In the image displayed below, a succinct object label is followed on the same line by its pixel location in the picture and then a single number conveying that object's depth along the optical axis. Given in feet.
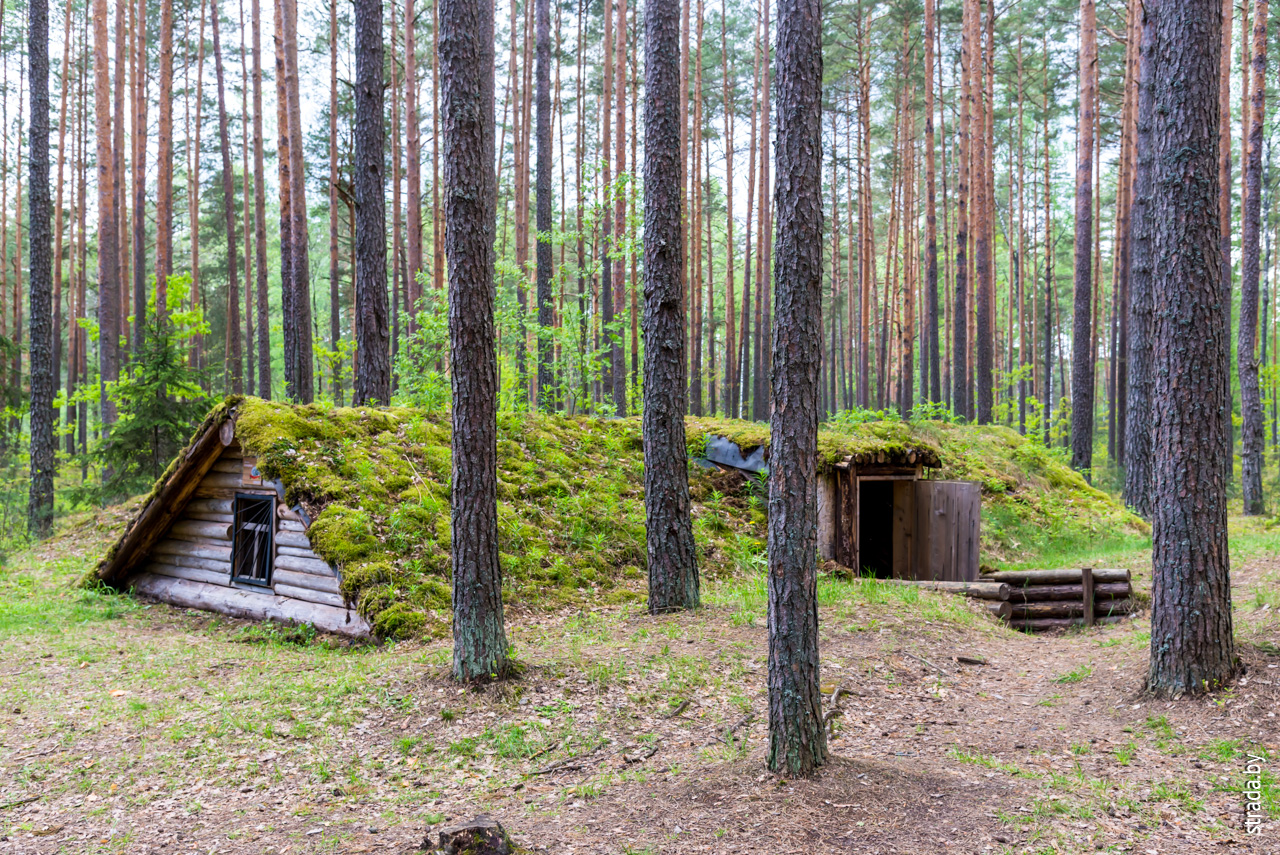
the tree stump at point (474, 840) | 11.33
